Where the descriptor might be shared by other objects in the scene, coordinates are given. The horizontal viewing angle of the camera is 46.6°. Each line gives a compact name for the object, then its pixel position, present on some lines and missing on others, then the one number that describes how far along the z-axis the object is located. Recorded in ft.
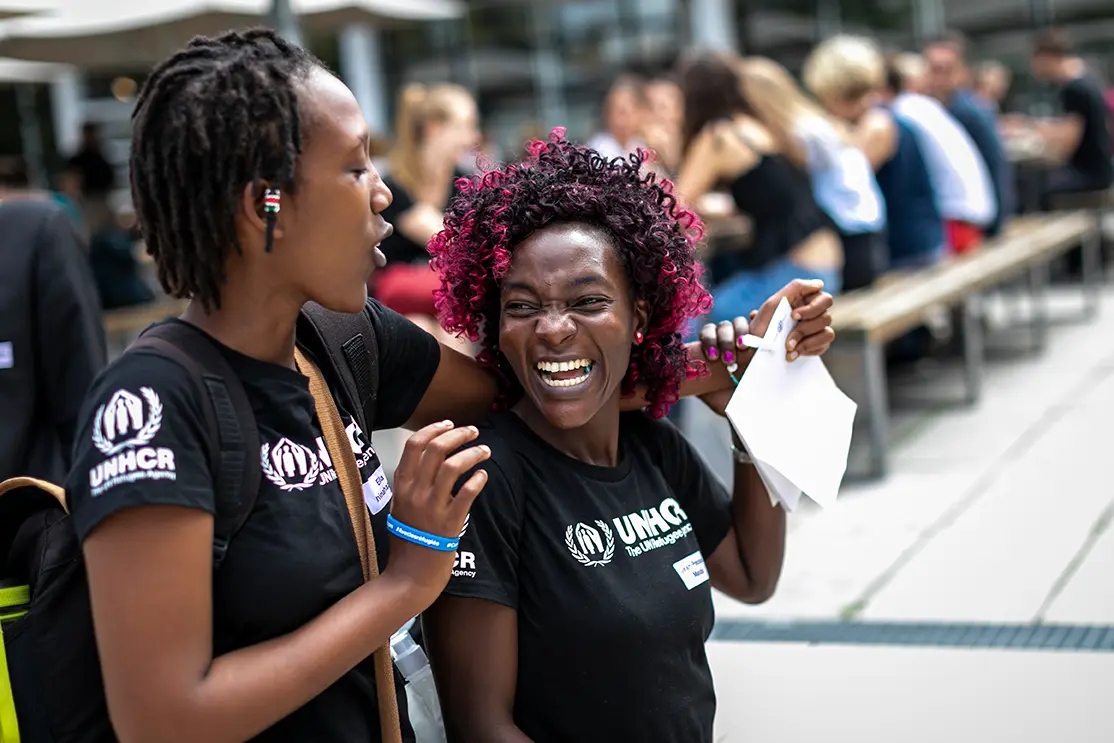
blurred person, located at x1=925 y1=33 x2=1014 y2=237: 32.24
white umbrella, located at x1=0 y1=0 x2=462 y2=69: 26.89
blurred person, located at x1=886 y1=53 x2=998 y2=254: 28.35
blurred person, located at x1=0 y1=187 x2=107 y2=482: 9.50
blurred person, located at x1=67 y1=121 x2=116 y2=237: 42.93
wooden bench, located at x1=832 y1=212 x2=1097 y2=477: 20.18
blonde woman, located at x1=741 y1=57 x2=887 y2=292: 24.29
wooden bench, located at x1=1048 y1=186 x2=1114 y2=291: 38.17
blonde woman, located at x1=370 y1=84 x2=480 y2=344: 21.56
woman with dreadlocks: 4.76
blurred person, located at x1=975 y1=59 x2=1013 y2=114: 50.49
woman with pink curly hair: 6.62
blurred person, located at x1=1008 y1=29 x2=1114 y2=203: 37.68
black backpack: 5.04
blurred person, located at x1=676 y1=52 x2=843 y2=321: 21.79
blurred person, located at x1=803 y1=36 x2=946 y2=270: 26.58
